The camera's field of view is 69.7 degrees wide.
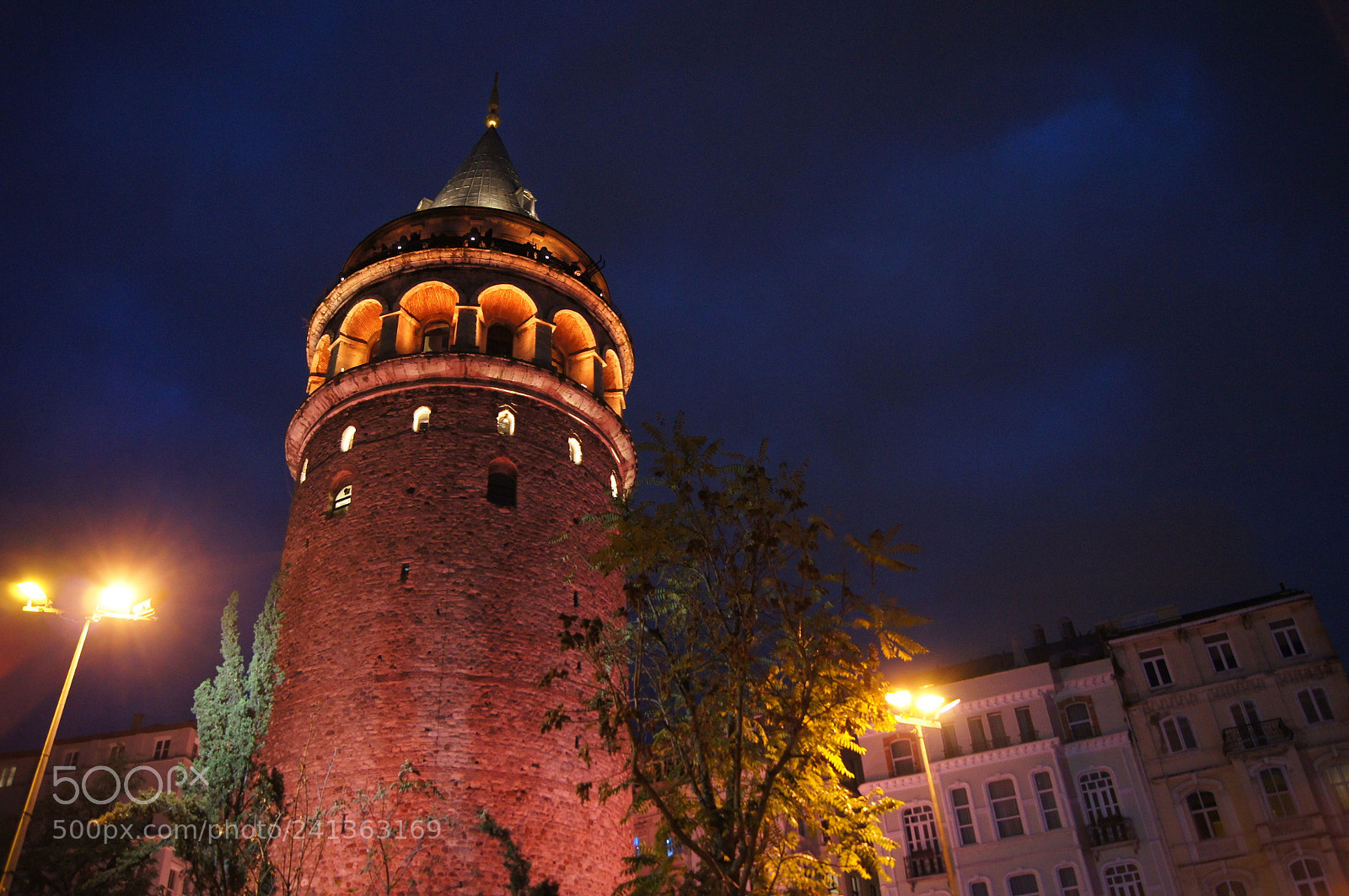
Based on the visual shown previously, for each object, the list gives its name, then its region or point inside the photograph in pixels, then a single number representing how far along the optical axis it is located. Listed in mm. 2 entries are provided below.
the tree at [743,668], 12484
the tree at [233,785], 17406
